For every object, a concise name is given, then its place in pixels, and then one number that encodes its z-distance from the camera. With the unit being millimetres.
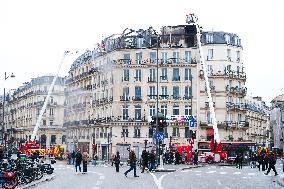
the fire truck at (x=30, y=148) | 59688
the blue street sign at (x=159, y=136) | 38506
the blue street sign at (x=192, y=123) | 52294
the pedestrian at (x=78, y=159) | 34153
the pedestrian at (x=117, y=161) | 36062
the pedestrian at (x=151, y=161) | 36766
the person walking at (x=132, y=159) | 30078
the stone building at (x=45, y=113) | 116938
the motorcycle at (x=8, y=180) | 19594
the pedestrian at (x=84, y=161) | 33938
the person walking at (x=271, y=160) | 33688
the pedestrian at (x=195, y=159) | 52166
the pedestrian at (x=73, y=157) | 51231
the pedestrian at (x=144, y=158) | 35219
